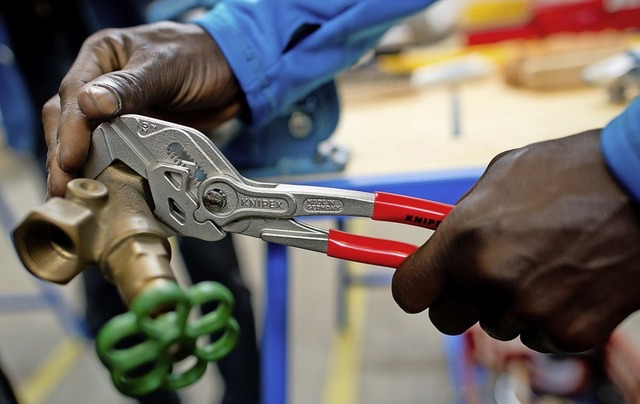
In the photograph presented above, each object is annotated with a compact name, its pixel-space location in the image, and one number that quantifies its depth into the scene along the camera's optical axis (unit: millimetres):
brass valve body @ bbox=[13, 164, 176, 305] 327
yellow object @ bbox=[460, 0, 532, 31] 1459
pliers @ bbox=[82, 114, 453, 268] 426
